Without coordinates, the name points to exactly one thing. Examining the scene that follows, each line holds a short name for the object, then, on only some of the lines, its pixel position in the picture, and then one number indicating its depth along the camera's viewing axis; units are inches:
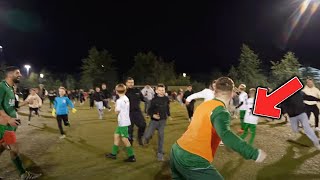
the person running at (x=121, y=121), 217.9
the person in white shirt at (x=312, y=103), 318.3
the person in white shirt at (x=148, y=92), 508.9
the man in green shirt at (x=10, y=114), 169.1
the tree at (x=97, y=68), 1941.4
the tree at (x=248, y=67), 1273.3
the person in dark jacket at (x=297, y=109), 251.5
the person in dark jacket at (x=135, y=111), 263.0
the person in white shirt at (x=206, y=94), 246.4
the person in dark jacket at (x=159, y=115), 222.9
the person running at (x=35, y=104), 432.0
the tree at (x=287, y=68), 966.1
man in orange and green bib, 87.9
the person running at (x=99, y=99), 482.7
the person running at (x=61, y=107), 313.9
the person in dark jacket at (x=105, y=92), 517.9
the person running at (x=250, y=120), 258.8
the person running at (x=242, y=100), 328.3
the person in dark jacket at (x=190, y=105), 426.2
